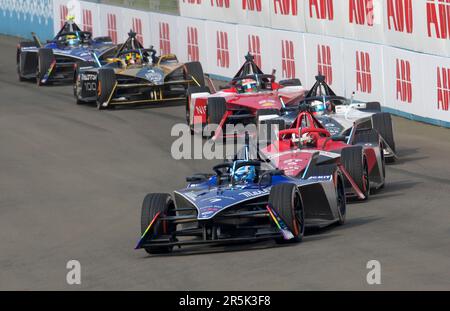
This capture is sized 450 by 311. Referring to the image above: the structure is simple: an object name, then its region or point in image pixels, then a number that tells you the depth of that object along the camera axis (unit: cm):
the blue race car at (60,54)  3166
